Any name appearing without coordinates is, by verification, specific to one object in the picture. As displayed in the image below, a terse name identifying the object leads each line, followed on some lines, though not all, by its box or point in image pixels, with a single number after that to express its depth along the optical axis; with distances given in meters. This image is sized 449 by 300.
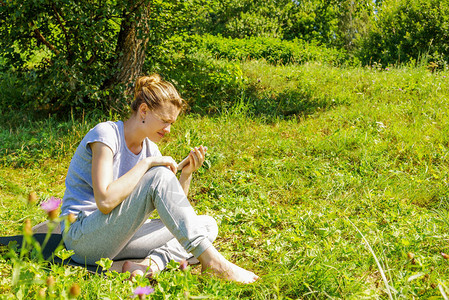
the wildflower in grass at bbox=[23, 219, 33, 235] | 1.12
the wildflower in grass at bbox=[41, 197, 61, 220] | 1.24
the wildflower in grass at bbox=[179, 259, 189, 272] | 1.79
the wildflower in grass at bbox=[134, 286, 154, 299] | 1.39
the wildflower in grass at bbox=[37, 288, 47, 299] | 1.33
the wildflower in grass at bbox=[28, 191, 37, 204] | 1.23
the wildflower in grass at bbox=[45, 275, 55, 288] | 1.31
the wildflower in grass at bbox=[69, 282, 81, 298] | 1.20
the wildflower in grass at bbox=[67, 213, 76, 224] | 1.43
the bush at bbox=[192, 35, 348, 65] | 10.56
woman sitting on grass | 2.24
